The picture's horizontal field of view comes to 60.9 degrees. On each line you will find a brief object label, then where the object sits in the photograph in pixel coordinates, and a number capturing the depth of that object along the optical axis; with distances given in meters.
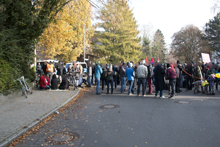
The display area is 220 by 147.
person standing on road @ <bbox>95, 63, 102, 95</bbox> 12.00
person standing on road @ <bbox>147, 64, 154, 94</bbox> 11.57
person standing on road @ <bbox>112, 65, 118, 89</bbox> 14.35
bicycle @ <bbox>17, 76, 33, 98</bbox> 10.12
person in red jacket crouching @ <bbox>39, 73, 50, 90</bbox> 13.21
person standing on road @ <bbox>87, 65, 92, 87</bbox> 15.54
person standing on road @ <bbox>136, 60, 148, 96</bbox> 10.94
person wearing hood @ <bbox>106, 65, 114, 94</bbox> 11.90
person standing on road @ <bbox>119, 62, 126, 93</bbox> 12.55
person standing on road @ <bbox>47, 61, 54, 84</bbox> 14.80
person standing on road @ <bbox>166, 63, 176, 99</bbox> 10.08
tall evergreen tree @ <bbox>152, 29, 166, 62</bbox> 65.94
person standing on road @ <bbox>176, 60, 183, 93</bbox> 12.29
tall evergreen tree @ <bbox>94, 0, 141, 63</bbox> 34.75
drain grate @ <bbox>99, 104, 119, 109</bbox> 8.15
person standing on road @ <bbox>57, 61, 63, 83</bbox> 15.02
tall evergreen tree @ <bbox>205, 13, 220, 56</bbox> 48.41
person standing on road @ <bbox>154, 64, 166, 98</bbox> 10.32
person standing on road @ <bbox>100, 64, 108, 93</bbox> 12.07
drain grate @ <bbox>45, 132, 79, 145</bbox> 4.50
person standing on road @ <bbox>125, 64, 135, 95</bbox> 11.52
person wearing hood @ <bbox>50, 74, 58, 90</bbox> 13.19
